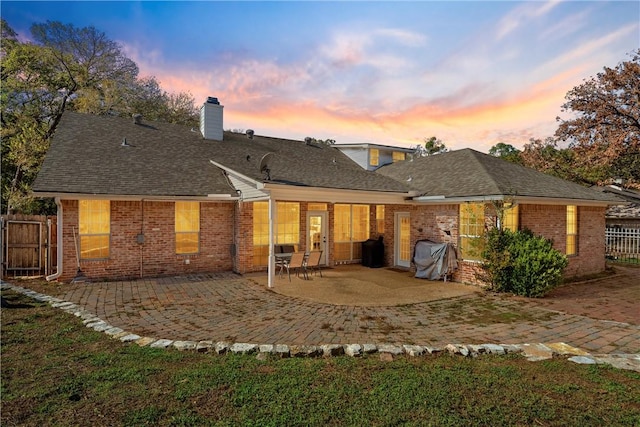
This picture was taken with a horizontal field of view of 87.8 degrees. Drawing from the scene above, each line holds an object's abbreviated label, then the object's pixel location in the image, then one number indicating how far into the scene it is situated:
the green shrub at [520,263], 8.54
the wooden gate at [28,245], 10.66
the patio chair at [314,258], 10.51
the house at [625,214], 20.45
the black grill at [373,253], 13.23
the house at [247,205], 10.07
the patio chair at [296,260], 10.16
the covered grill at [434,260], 10.55
